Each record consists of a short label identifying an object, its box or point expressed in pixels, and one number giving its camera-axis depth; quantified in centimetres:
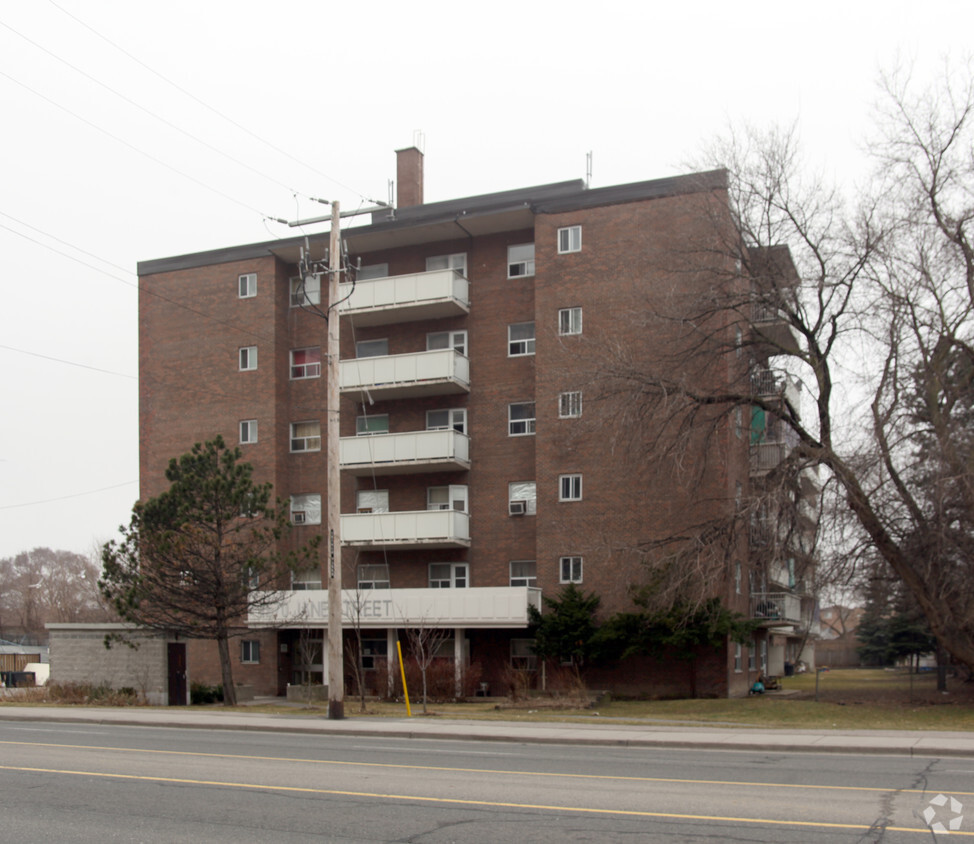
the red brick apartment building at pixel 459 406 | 3344
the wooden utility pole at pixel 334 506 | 2333
